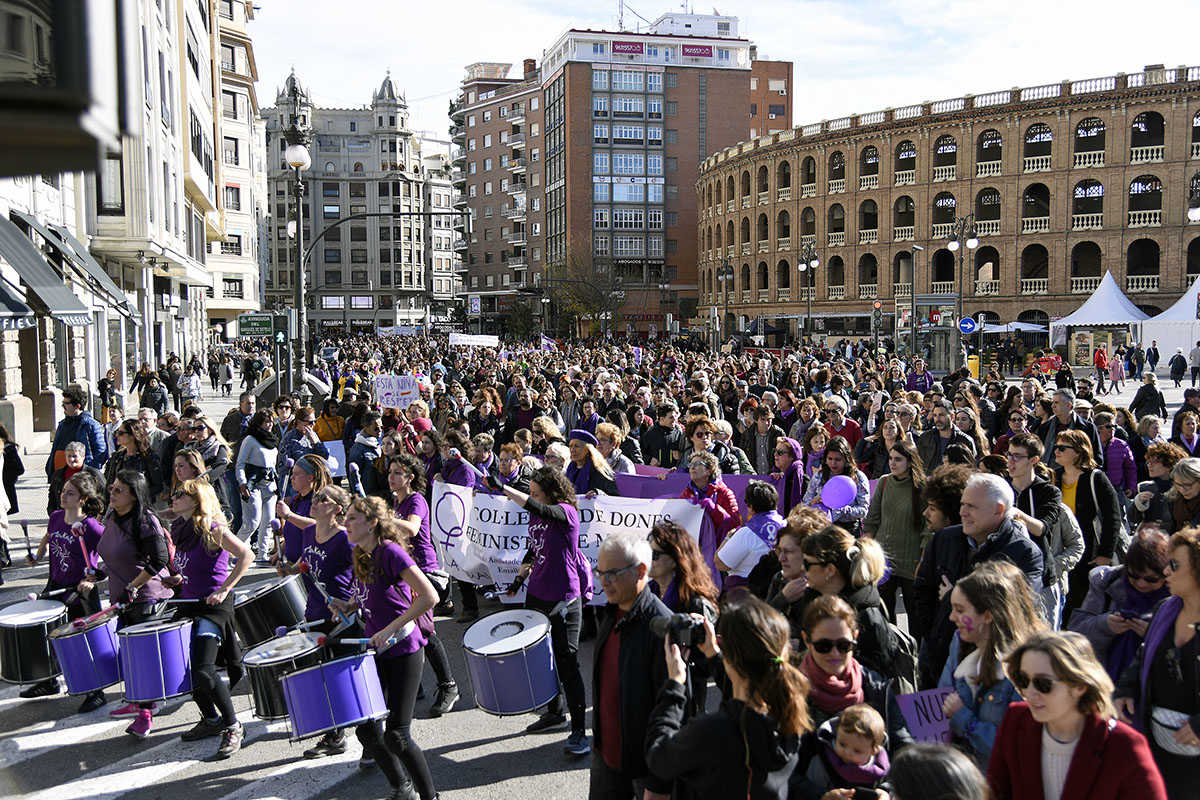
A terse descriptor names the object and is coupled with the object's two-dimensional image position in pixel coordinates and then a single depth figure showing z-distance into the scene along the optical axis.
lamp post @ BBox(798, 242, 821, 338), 44.74
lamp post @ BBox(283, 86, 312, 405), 17.92
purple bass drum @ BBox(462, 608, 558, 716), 5.86
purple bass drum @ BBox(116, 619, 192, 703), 6.23
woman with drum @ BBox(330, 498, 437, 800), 5.24
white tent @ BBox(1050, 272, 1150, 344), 38.22
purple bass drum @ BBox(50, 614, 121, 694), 6.56
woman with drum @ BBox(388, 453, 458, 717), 6.77
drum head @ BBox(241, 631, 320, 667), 5.60
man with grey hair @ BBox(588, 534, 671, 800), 4.02
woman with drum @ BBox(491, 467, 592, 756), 6.22
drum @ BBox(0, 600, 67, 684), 6.79
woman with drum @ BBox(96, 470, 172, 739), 6.60
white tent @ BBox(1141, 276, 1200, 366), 36.94
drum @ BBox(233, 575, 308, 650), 6.68
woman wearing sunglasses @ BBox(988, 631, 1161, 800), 2.99
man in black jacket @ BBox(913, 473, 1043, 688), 5.06
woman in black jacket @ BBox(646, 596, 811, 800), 3.31
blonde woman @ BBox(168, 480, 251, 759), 6.21
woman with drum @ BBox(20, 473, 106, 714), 7.12
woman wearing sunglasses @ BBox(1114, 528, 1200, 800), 3.72
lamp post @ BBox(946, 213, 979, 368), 33.03
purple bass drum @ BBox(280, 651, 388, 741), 5.27
